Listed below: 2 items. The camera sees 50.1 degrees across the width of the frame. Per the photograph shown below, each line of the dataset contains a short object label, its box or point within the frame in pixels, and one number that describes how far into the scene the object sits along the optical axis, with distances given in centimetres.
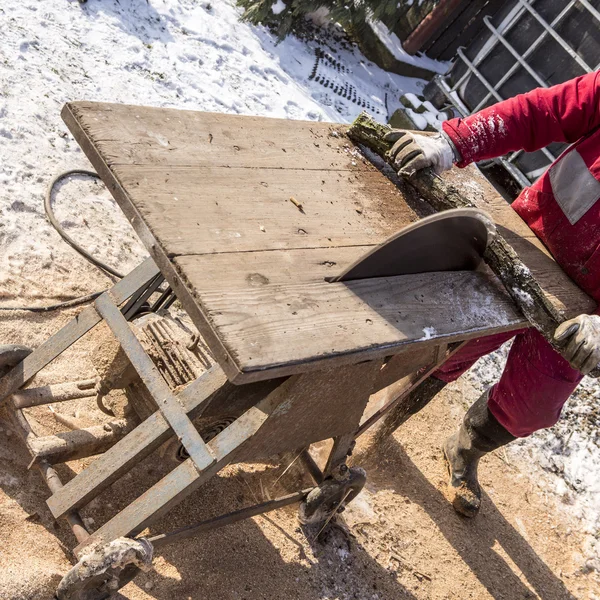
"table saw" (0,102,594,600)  173
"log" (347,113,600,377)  224
